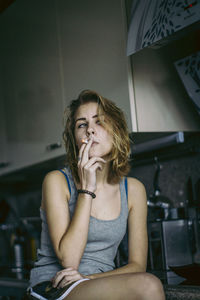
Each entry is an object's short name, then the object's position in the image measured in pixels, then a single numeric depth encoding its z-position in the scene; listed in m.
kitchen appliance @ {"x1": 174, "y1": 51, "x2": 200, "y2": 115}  1.62
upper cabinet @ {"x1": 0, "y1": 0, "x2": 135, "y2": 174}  1.61
